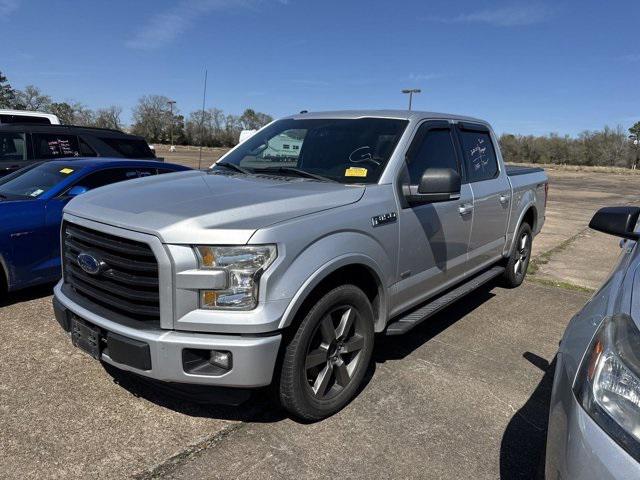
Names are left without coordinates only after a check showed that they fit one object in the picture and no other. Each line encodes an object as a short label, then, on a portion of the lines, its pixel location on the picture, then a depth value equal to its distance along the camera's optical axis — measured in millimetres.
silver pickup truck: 2510
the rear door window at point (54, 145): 8125
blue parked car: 4648
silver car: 1458
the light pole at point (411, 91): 35719
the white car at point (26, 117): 11448
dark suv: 8023
